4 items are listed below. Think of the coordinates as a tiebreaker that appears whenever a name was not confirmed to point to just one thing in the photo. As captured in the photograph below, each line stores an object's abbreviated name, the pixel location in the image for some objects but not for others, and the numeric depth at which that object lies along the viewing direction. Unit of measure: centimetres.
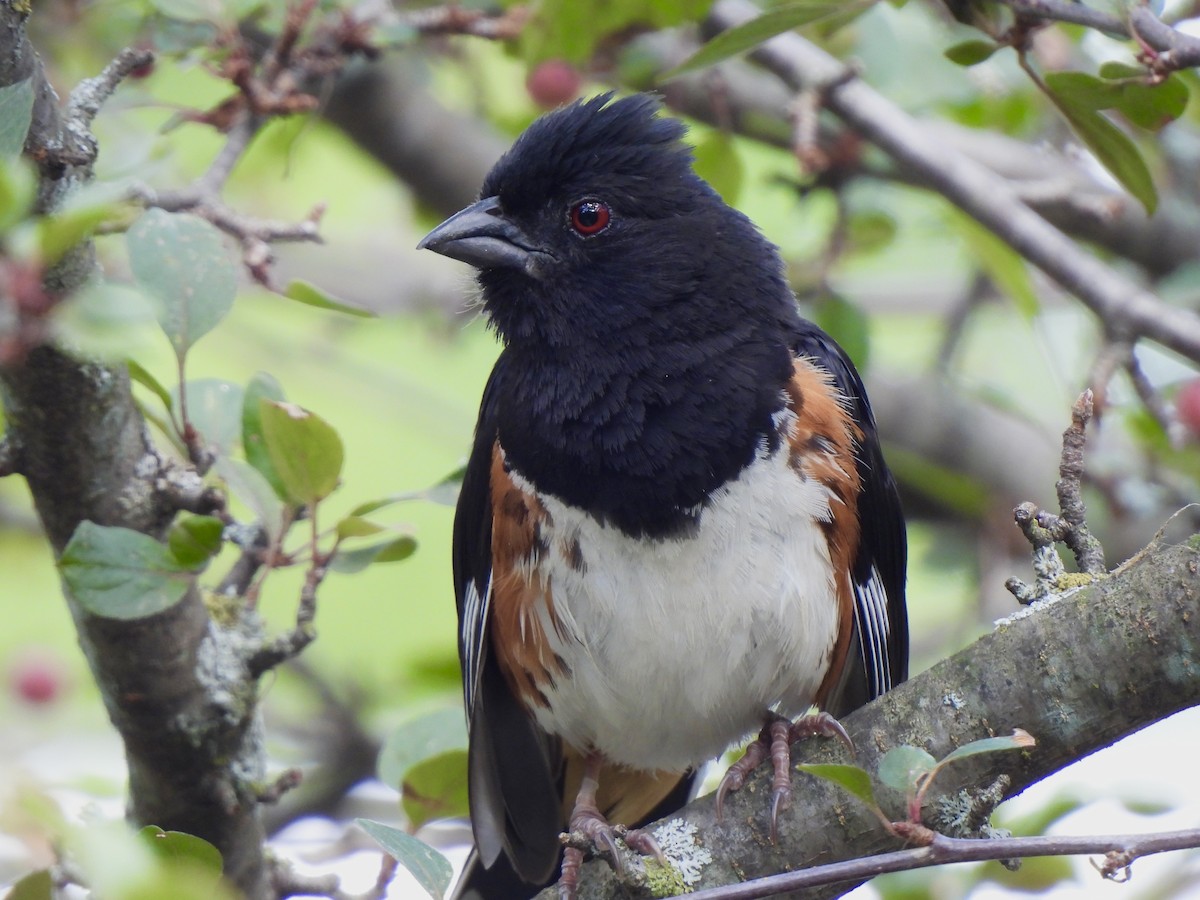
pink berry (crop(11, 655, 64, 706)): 837
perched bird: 550
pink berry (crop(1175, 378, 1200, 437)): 758
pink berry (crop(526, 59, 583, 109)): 825
